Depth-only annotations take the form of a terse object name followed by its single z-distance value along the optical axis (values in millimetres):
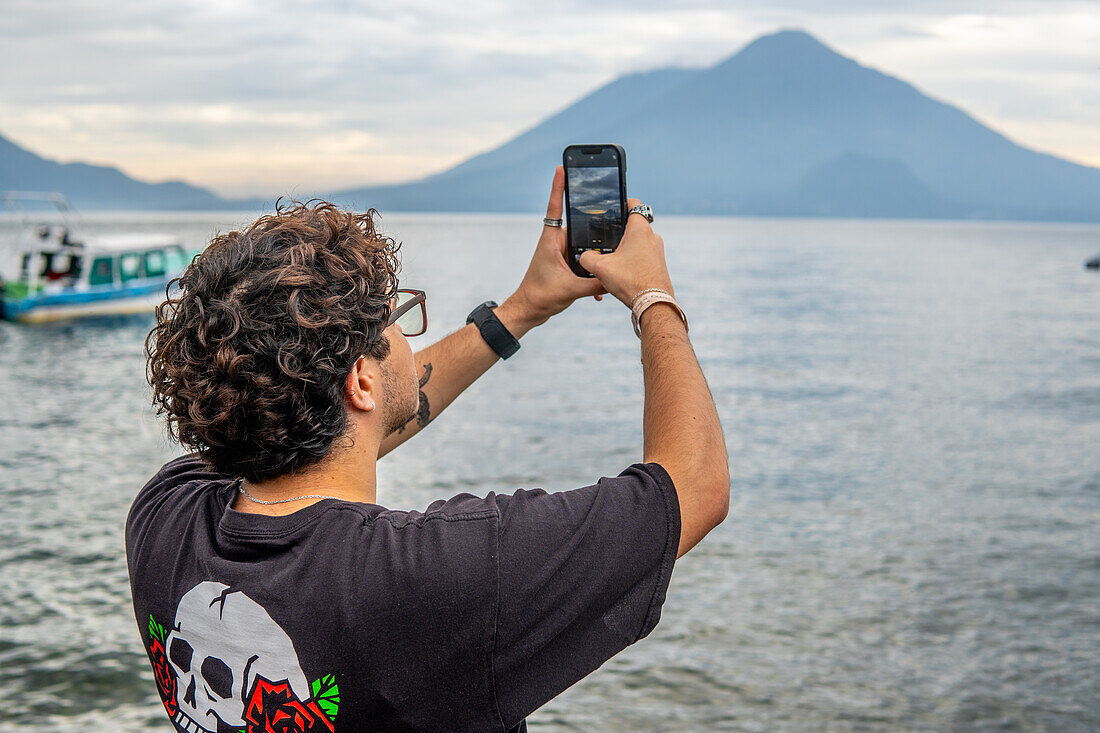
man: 1757
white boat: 39094
